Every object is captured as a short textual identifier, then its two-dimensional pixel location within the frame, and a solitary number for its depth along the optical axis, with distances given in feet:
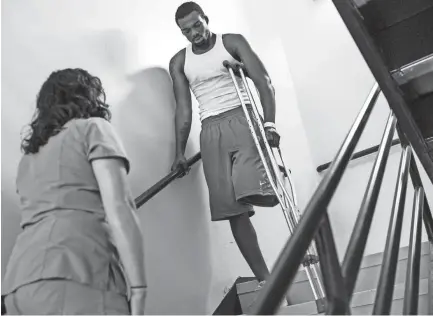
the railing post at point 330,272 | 3.44
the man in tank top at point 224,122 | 9.04
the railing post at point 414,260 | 5.00
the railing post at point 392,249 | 4.27
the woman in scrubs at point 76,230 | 4.05
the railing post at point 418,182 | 7.92
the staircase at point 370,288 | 7.32
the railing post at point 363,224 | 3.76
